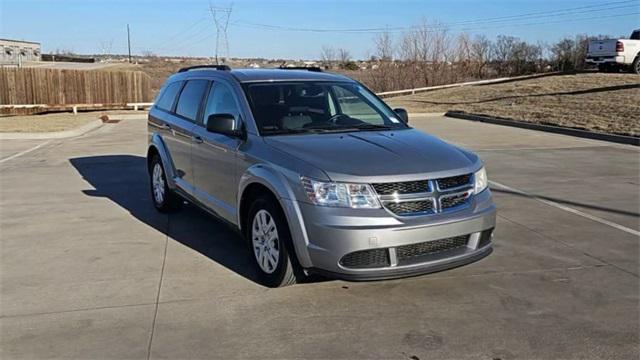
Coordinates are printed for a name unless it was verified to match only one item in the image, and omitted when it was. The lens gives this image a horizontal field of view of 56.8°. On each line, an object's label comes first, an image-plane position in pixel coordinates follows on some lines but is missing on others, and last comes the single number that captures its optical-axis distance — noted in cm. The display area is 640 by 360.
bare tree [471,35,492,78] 4516
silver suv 413
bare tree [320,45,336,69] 5734
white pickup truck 2797
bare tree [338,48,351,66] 5771
